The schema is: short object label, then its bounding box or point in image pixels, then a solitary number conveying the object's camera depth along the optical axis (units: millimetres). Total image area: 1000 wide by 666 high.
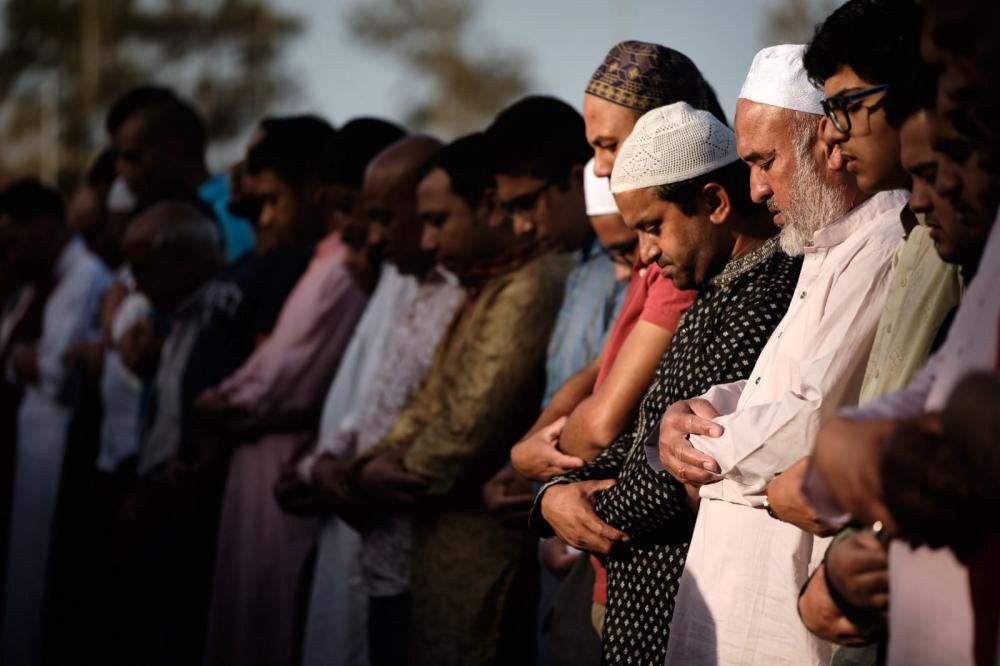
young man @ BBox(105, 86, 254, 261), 8828
